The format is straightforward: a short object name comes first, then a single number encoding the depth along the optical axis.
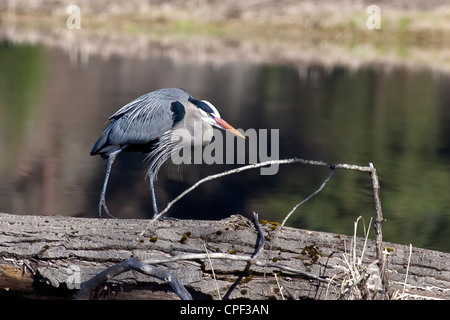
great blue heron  9.04
